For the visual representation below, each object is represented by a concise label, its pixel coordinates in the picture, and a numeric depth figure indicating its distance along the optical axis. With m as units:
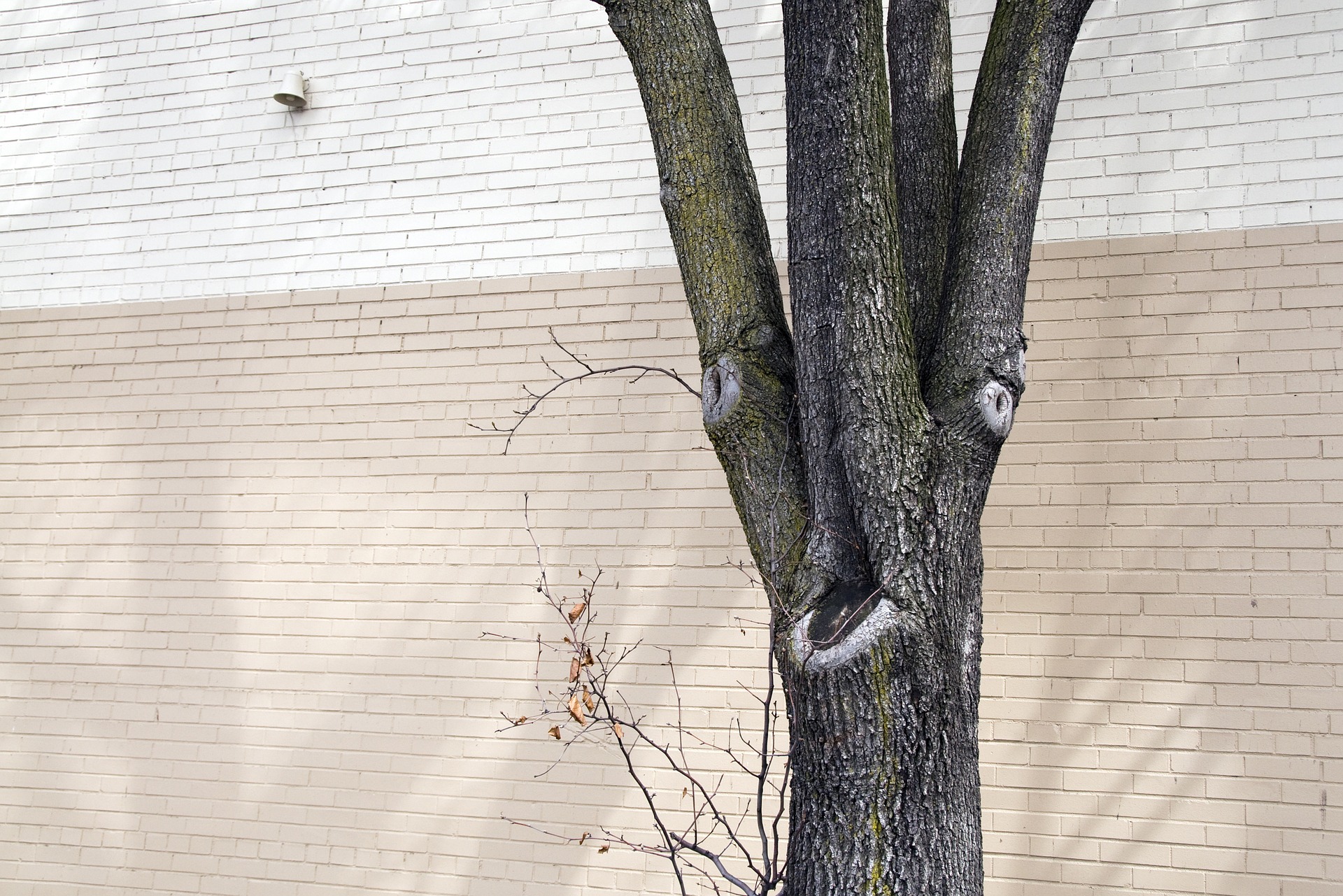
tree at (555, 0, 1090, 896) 2.61
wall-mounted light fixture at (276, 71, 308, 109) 5.97
